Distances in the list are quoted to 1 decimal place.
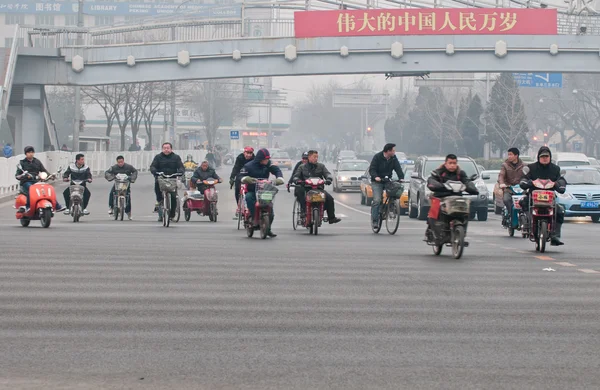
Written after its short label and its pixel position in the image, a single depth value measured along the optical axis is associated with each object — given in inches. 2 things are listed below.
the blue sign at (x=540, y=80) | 3204.7
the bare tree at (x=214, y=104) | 4950.8
